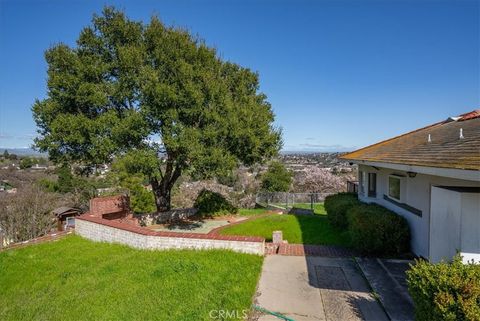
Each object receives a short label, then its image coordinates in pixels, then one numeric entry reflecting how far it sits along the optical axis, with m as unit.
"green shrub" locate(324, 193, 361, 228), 11.70
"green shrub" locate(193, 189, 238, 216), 17.47
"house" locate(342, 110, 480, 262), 4.46
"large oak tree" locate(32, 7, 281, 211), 11.39
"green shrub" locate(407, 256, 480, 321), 3.47
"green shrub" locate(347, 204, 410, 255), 7.96
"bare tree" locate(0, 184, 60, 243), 15.28
